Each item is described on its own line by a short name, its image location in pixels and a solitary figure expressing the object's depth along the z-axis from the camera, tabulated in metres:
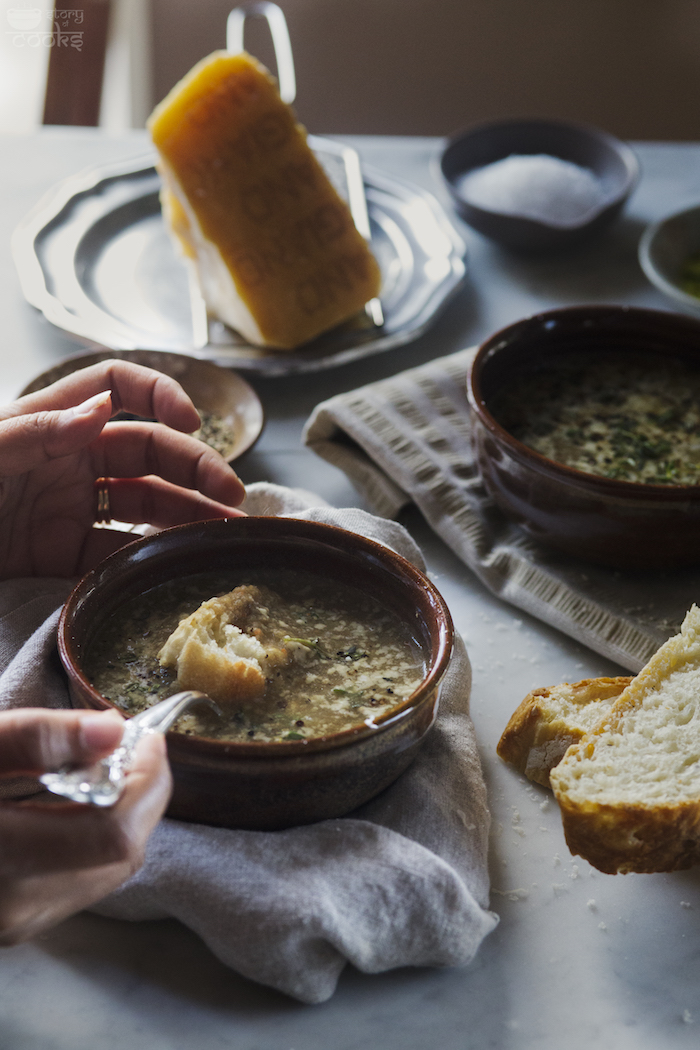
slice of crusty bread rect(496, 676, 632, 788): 0.80
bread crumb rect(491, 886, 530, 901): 0.77
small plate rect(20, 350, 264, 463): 0.97
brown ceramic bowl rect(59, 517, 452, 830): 0.73
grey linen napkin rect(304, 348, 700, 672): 0.88
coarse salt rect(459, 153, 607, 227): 1.19
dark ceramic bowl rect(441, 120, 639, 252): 1.16
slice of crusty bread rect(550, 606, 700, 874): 0.75
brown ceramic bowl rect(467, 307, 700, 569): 0.86
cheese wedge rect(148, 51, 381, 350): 1.05
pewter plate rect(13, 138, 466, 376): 1.05
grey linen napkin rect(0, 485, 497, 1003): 0.72
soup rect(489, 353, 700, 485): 0.92
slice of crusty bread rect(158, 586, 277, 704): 0.75
